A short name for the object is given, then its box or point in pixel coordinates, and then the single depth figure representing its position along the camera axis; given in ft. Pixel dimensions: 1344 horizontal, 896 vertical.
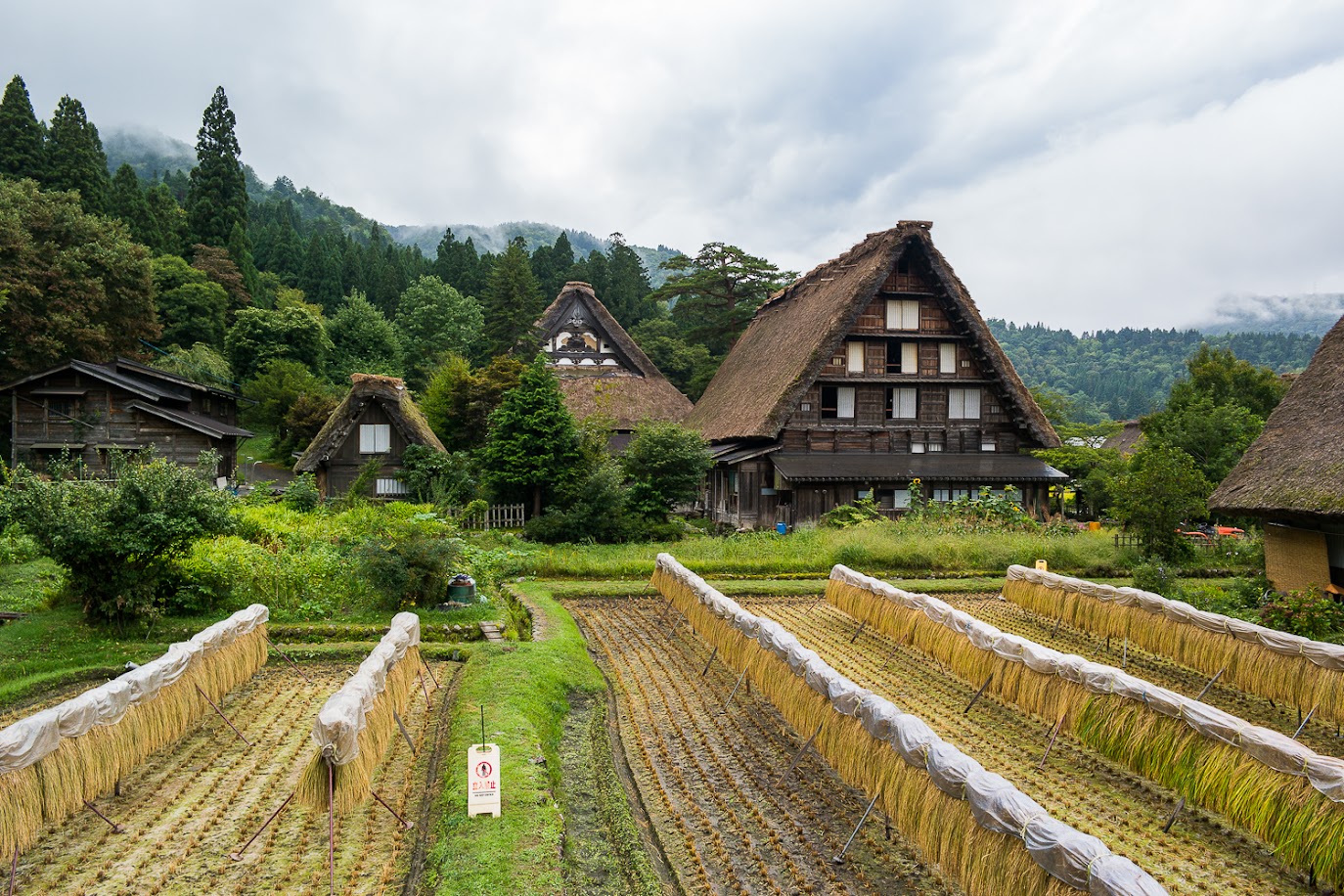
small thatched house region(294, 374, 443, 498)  90.12
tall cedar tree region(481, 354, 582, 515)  76.64
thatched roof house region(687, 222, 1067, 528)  86.28
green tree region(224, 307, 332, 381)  151.12
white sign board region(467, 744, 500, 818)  21.56
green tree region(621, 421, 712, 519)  78.95
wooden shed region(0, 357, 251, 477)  94.27
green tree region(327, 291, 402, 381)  170.50
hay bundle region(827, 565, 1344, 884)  19.51
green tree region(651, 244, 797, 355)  143.43
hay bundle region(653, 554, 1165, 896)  15.80
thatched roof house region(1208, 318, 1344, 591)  46.14
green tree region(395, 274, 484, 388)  164.09
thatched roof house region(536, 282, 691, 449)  126.31
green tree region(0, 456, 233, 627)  40.04
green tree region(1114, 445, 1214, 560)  62.44
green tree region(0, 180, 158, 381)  103.30
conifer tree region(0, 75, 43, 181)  140.87
